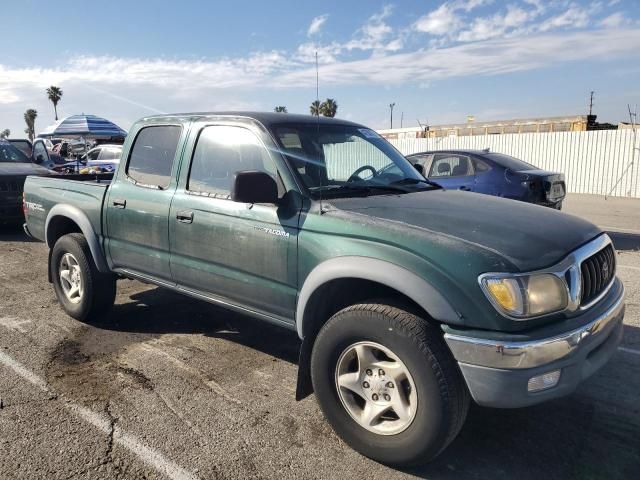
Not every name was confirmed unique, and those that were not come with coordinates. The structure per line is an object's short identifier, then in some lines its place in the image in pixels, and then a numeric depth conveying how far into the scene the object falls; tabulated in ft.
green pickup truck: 8.17
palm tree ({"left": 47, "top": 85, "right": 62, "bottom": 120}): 257.34
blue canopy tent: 53.52
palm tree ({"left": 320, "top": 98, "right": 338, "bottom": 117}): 171.12
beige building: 89.51
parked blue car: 27.66
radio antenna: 12.74
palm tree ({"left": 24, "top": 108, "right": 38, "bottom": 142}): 298.76
